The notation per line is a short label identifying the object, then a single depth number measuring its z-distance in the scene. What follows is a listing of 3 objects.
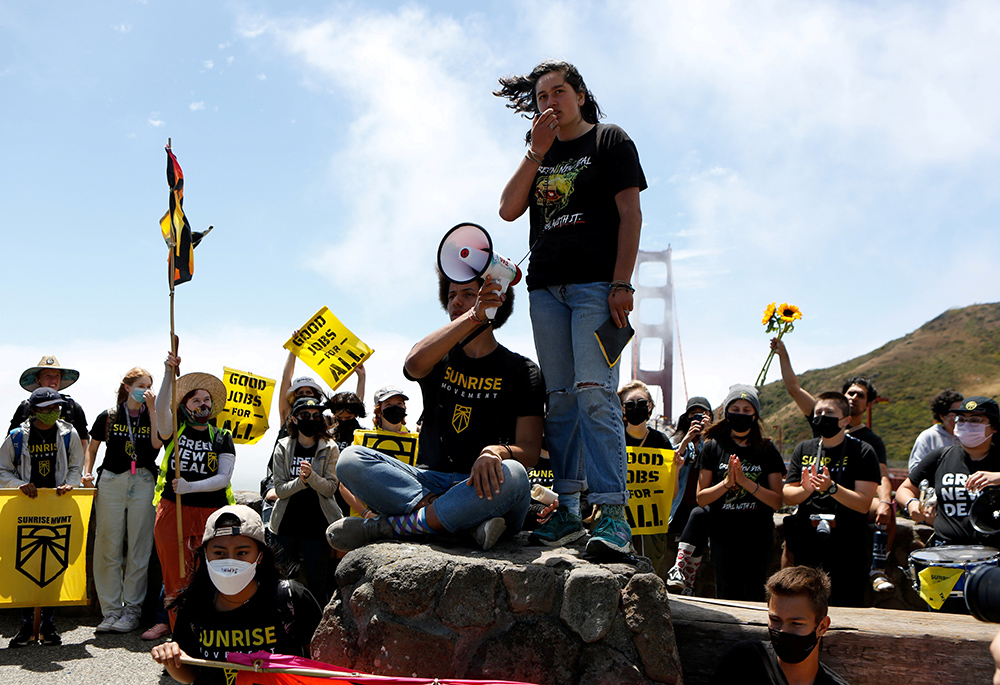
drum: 3.53
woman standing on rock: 3.46
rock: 2.90
